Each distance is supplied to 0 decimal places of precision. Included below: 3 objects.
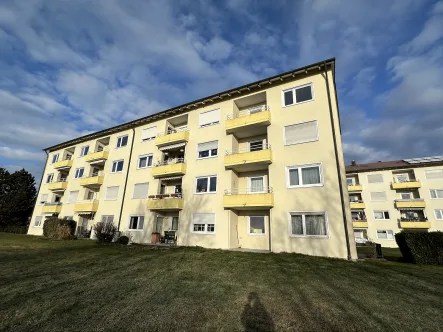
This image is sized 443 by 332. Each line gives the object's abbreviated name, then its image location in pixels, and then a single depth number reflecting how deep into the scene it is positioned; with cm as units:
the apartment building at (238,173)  1559
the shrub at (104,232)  2114
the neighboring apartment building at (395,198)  3291
